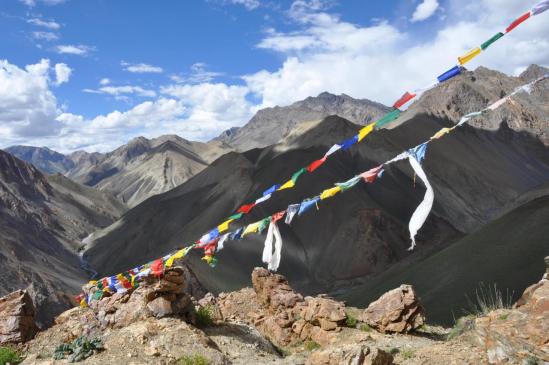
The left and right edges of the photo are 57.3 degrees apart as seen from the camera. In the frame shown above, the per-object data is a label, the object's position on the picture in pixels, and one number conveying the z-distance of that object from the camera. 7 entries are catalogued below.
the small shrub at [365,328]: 14.37
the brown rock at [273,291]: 18.14
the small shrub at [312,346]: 14.51
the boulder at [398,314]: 14.48
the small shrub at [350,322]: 14.72
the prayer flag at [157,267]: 13.34
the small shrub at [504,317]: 9.72
